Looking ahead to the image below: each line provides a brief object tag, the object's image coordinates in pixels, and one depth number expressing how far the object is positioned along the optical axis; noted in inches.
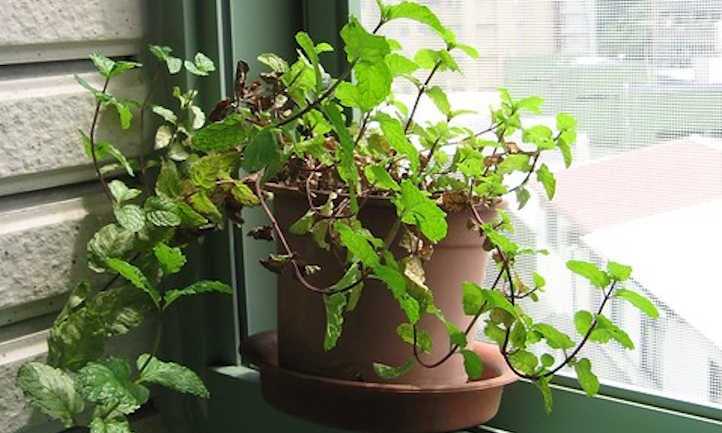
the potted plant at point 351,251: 43.9
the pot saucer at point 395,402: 46.7
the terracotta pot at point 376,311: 47.3
